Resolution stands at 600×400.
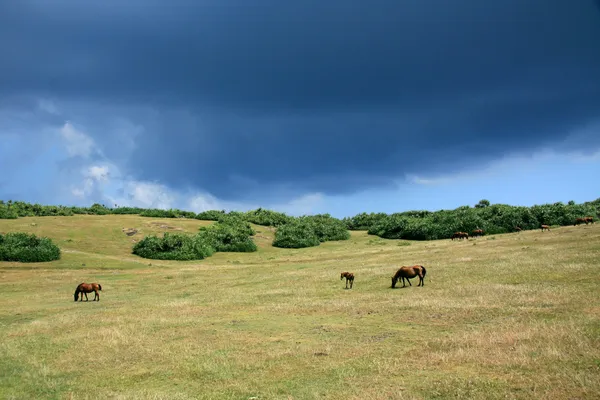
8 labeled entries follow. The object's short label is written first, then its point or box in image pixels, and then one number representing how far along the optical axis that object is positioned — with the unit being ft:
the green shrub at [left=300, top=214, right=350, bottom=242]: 239.50
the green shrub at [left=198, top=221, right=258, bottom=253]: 194.17
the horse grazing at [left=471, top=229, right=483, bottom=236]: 182.03
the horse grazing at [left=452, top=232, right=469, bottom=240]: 174.32
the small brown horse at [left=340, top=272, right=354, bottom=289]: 86.28
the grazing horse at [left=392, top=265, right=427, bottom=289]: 80.18
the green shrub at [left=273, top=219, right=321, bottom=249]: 215.31
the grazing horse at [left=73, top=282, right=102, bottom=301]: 87.51
